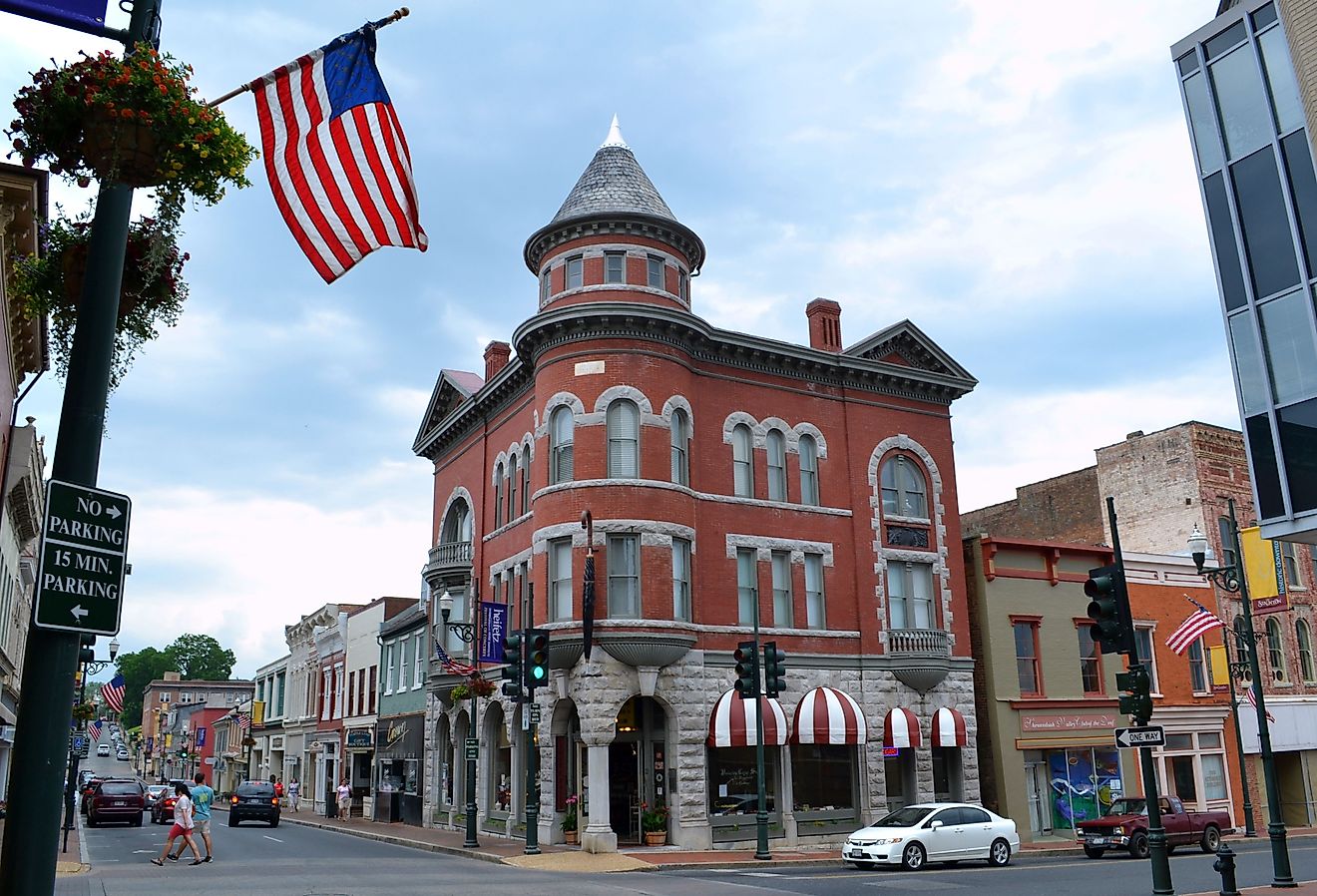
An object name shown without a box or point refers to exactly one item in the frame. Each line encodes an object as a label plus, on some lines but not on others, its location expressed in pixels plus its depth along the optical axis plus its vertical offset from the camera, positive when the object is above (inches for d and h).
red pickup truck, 1138.0 -102.5
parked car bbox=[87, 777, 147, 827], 1630.2 -66.9
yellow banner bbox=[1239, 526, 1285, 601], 1165.7 +171.0
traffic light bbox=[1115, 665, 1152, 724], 636.1 +19.4
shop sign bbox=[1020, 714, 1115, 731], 1391.5 +11.8
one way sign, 639.1 -3.8
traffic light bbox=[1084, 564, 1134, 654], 632.4 +67.9
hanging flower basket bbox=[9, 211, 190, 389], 280.2 +123.0
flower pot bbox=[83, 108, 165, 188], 241.4 +132.9
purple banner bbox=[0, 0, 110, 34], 244.4 +163.1
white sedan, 973.2 -91.3
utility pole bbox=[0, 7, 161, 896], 205.0 +17.0
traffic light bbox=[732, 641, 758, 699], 1008.9 +63.0
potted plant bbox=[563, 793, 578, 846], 1157.7 -82.2
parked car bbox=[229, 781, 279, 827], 1638.8 -75.8
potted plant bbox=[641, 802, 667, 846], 1135.6 -83.9
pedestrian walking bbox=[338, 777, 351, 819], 1861.5 -83.7
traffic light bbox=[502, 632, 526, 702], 1060.5 +82.8
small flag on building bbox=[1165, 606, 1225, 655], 1307.8 +115.0
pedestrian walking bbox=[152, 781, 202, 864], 951.7 -59.7
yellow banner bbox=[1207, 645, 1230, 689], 1486.2 +83.0
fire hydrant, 661.9 -84.3
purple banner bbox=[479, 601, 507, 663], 1245.1 +131.3
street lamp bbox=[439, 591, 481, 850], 1150.3 +3.3
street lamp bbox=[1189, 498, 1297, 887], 767.1 -7.0
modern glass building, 807.1 +374.9
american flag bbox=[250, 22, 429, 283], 332.8 +186.9
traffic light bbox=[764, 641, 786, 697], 1010.3 +63.6
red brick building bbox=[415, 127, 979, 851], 1177.4 +227.9
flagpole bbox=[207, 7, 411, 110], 312.8 +225.0
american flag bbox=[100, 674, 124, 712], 1702.8 +99.6
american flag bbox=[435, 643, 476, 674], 1275.8 +94.9
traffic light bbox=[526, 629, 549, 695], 1034.7 +78.6
